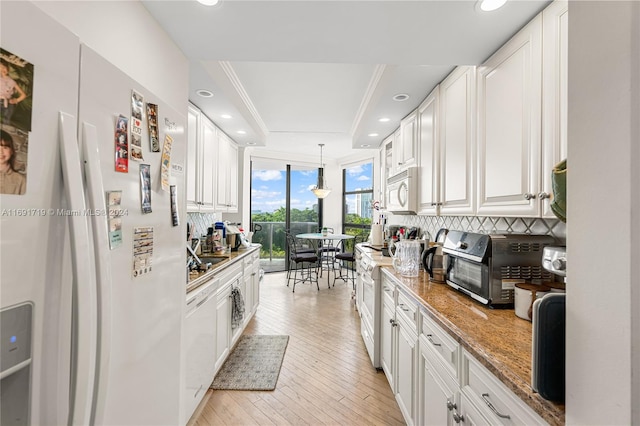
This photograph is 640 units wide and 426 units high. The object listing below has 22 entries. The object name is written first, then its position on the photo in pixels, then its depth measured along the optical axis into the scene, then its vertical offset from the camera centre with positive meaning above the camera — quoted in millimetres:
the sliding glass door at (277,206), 5922 +228
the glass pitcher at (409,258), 2075 -313
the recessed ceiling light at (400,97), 2313 +1043
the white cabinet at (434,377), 890 -688
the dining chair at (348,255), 4959 -728
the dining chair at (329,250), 5457 -705
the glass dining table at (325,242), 5108 -631
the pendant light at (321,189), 5461 +548
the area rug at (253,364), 2246 -1376
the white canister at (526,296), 1161 -332
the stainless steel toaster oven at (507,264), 1322 -220
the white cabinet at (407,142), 2607 +772
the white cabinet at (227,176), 3293 +519
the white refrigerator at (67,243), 532 -71
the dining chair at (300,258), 4922 -751
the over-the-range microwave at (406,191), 2512 +256
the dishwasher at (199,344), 1705 -888
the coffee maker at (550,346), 665 -308
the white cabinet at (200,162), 2426 +521
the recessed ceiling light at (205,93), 2308 +1045
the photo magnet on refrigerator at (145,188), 958 +94
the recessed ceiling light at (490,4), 1218 +968
